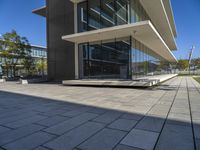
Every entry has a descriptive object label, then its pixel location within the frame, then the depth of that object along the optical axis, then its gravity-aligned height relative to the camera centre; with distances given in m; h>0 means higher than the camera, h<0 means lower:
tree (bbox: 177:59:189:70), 50.14 +2.34
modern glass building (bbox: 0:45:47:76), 54.75 +8.19
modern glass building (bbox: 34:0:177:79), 11.87 +2.92
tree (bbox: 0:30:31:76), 23.72 +3.86
